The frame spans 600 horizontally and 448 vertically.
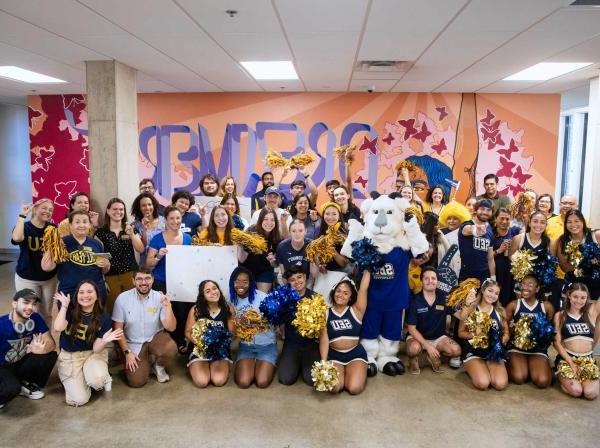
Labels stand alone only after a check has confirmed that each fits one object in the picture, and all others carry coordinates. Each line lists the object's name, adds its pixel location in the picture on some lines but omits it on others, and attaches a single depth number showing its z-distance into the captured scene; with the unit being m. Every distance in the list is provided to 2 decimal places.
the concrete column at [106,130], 5.39
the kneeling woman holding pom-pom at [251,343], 3.78
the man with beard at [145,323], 3.82
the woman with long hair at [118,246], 4.29
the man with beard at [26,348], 3.44
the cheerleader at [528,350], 3.80
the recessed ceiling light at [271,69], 5.59
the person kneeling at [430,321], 4.10
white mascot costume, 3.93
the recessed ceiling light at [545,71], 5.55
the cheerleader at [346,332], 3.73
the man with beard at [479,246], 4.44
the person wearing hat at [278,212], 4.59
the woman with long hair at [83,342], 3.49
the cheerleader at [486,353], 3.72
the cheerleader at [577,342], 3.59
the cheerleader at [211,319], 3.76
